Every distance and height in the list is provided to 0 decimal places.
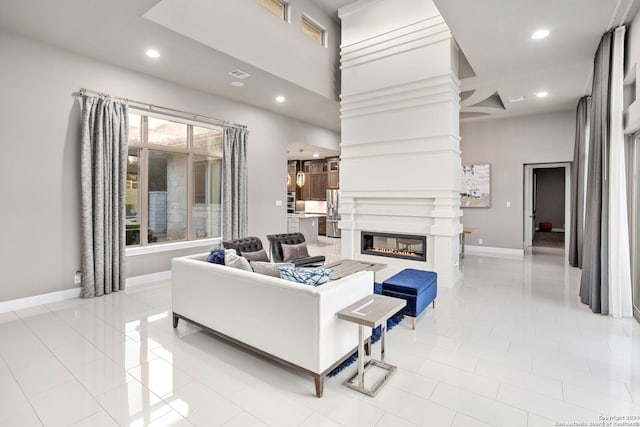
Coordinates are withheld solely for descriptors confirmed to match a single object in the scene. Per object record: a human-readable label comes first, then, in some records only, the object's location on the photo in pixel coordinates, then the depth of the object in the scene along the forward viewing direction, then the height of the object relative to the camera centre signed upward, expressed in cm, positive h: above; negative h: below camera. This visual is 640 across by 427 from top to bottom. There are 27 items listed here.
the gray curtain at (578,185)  635 +49
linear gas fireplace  552 -63
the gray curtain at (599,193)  392 +19
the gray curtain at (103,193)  446 +25
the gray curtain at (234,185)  629 +50
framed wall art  836 +61
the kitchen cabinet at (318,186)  1209 +90
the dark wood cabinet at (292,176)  1298 +135
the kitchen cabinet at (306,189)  1260 +81
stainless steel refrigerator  1150 -12
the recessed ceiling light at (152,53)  439 +213
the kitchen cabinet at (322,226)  1210 -60
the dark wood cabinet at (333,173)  1162 +131
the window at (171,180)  528 +53
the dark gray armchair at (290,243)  491 -64
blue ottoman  355 -90
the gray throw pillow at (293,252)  515 -67
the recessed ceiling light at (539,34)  386 +209
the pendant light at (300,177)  1272 +127
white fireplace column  507 +133
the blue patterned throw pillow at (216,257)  335 -48
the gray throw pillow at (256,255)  452 -63
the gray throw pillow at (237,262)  307 -49
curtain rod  461 +167
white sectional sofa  231 -82
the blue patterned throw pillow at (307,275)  264 -54
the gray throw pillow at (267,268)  289 -52
